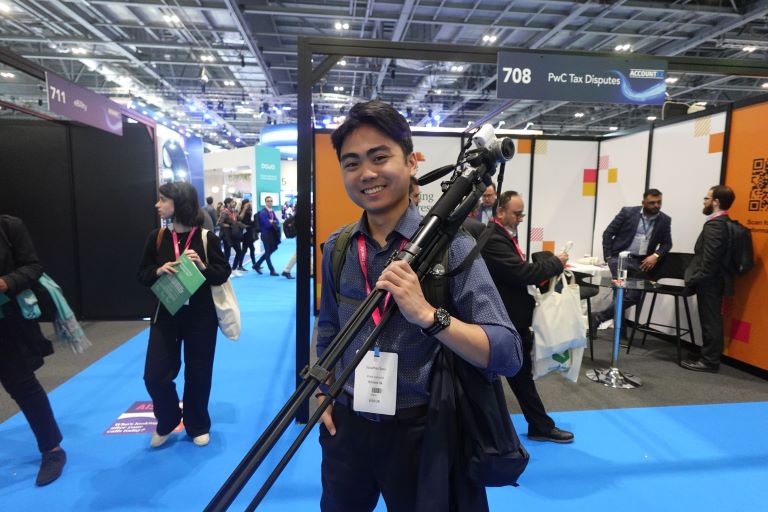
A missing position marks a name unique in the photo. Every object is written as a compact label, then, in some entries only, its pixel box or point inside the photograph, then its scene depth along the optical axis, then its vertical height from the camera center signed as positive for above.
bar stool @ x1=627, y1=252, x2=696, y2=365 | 4.43 -0.73
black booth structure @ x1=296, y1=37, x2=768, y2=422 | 2.65 +0.95
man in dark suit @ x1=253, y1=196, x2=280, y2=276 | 8.22 -0.59
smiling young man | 0.92 -0.30
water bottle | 3.58 -0.52
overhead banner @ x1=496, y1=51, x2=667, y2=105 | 2.88 +0.91
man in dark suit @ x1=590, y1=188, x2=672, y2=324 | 4.53 -0.32
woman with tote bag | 2.40 -0.71
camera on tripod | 0.90 +0.13
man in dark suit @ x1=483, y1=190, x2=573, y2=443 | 2.30 -0.42
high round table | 3.52 -1.33
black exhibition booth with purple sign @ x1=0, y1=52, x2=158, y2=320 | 4.91 -0.04
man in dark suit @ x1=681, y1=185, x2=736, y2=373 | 3.82 -0.61
